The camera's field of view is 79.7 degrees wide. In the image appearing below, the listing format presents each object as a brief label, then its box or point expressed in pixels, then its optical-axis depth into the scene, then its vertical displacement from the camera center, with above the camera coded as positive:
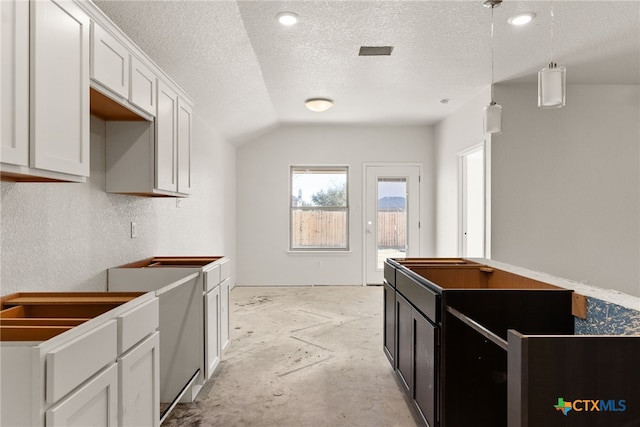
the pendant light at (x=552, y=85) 1.88 +0.66
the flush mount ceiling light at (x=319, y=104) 4.67 +1.41
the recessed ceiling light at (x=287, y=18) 2.66 +1.42
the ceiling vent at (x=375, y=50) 3.20 +1.43
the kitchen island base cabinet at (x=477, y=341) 1.79 -0.59
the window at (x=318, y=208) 6.45 +0.17
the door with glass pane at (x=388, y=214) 6.35 +0.07
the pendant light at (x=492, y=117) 2.38 +0.63
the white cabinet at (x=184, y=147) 2.86 +0.55
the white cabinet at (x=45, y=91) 1.21 +0.45
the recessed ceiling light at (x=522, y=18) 2.65 +1.41
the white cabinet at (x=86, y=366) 1.06 -0.49
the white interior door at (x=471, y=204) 5.15 +0.20
